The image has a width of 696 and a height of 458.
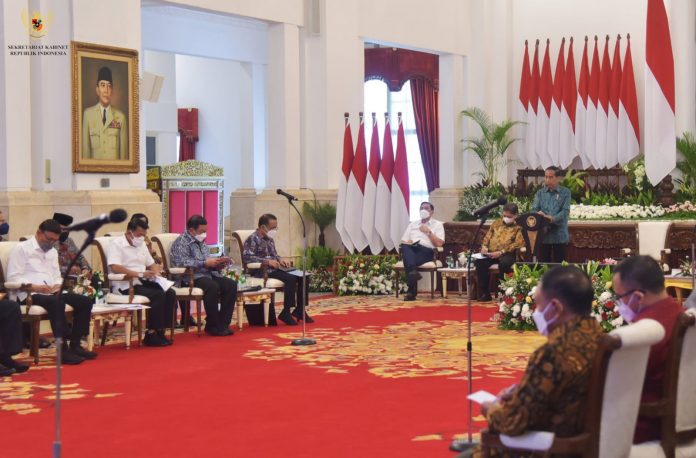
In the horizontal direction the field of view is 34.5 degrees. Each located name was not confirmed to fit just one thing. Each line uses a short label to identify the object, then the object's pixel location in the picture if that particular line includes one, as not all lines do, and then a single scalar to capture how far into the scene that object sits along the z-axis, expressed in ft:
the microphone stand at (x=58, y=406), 16.88
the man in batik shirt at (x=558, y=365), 14.30
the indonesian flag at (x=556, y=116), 66.13
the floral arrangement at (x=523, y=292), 37.32
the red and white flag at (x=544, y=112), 66.39
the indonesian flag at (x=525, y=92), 67.21
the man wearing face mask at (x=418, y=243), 51.93
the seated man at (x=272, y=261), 42.60
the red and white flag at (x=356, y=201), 55.88
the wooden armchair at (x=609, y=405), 14.43
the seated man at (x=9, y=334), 30.50
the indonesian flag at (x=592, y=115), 64.95
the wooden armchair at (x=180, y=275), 38.83
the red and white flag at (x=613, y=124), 64.34
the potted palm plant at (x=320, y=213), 56.90
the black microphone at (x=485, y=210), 22.91
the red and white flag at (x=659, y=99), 53.62
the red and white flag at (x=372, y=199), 55.72
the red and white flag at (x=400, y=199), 55.31
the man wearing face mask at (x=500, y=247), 49.21
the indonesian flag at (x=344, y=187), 55.88
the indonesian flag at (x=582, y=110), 65.46
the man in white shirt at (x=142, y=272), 36.70
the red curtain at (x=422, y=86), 75.31
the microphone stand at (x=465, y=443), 20.85
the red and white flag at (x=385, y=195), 55.83
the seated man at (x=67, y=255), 36.11
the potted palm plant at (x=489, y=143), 64.69
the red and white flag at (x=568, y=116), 65.67
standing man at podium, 47.03
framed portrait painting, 43.88
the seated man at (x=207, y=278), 39.24
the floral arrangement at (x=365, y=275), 54.49
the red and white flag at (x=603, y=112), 64.49
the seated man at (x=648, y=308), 16.70
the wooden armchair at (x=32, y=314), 32.42
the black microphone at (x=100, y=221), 16.98
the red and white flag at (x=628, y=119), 63.93
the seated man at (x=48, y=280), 32.63
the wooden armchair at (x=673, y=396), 16.58
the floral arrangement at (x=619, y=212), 58.13
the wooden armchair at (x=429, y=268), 51.85
